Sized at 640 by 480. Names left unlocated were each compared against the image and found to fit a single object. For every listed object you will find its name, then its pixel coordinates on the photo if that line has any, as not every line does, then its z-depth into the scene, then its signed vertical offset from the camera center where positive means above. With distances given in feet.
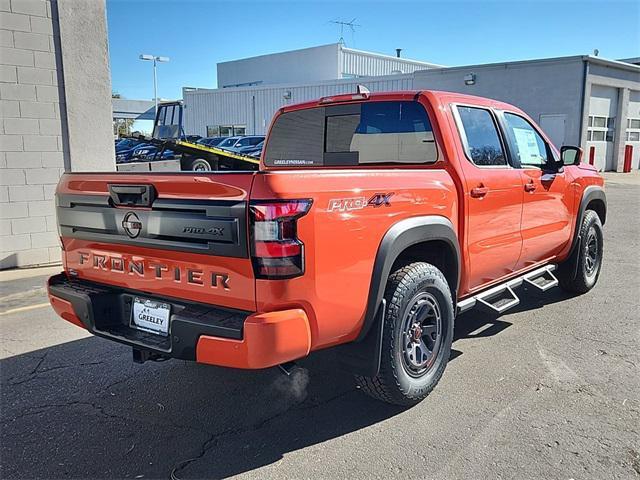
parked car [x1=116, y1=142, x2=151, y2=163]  69.62 -0.89
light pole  142.24 +22.71
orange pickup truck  8.73 -1.82
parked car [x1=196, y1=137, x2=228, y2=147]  78.32 +0.74
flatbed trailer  49.90 -0.66
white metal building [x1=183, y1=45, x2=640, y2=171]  71.15 +7.69
